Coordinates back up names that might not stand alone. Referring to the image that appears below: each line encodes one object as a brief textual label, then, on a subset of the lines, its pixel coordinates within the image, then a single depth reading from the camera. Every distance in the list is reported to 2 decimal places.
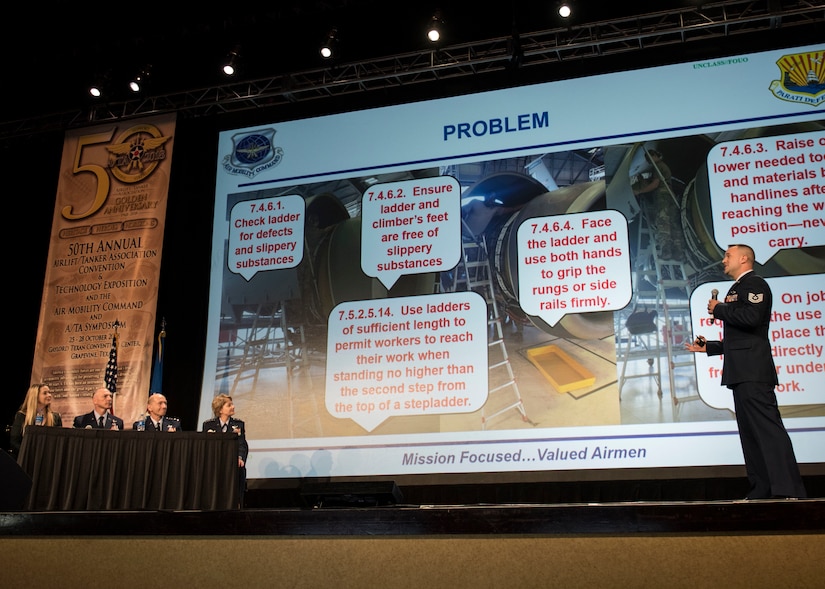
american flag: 6.45
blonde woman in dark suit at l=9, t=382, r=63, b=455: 5.56
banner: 6.62
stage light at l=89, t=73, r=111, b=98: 6.85
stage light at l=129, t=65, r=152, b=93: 6.79
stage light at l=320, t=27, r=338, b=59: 6.34
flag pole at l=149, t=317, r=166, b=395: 6.24
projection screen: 5.23
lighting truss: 5.93
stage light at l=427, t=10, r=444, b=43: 6.09
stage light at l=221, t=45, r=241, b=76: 6.53
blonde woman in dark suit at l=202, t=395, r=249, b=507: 5.48
